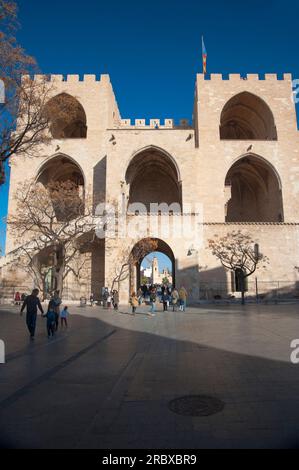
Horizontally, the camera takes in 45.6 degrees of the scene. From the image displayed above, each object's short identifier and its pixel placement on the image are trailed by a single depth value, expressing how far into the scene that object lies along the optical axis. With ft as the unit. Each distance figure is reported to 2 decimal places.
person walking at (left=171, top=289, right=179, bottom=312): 65.92
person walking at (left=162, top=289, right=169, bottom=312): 67.88
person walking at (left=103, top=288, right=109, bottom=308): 74.52
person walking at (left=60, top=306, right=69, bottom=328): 39.29
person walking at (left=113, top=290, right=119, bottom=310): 73.74
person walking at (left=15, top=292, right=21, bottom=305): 75.60
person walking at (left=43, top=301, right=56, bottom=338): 32.68
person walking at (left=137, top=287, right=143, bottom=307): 82.33
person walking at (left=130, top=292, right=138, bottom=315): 58.54
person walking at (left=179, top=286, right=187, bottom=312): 62.51
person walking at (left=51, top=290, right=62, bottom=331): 34.81
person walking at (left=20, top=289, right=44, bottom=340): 31.17
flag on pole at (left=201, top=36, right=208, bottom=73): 116.98
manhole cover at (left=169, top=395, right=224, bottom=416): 12.62
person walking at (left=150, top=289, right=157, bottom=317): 61.36
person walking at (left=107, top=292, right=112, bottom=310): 73.00
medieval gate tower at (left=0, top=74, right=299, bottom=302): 85.05
